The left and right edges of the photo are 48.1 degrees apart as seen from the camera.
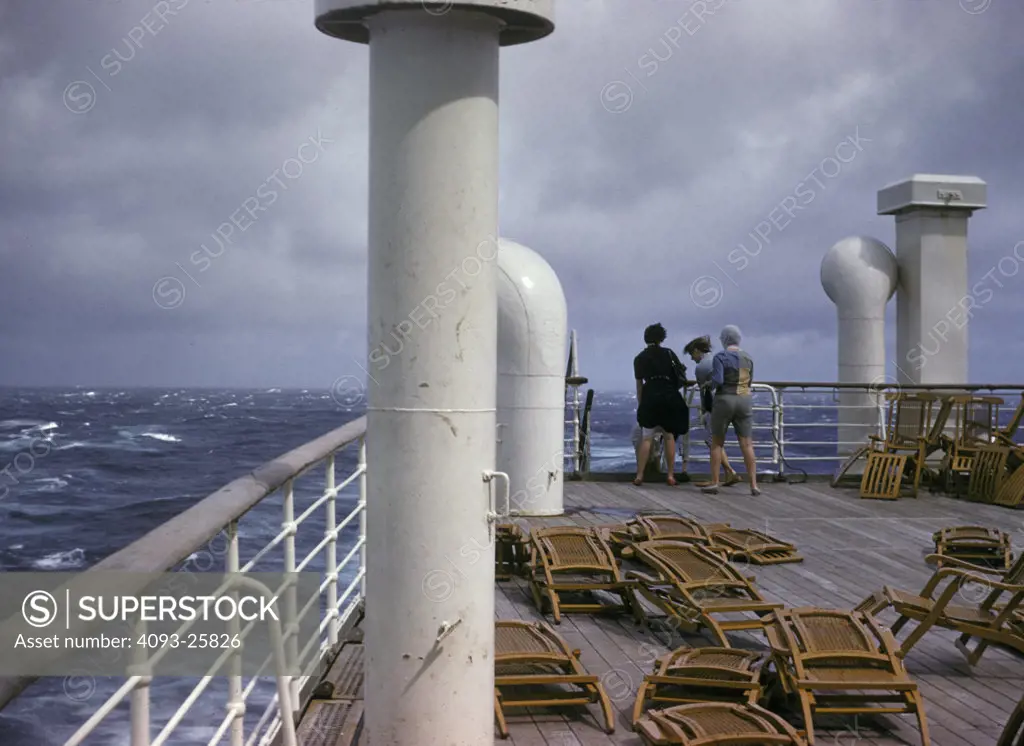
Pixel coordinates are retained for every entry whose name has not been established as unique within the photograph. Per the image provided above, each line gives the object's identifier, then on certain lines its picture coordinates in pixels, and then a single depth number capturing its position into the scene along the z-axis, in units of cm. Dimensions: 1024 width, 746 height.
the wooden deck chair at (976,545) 789
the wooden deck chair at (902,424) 1207
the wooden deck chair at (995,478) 1120
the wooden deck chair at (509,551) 736
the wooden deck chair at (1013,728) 383
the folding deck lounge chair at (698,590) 561
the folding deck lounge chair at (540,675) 461
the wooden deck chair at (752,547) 769
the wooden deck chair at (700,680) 458
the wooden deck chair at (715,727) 404
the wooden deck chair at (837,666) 443
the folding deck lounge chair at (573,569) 629
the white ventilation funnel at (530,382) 977
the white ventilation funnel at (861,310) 1477
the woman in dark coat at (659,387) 1154
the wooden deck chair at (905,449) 1169
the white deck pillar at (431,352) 337
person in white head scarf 1110
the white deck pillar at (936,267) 1442
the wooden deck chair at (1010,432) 1162
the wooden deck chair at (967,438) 1181
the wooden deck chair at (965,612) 509
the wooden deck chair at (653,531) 726
